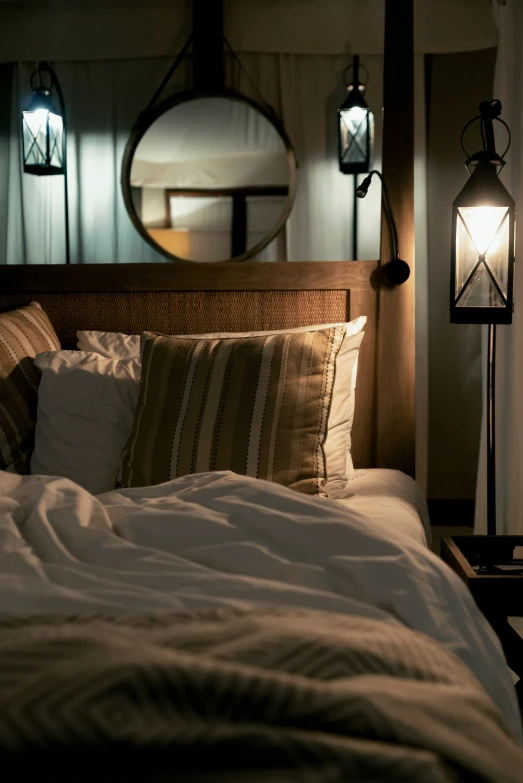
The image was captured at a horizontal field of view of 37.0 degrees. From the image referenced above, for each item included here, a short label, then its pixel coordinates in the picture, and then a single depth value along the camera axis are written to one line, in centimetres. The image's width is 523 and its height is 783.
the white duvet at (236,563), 109
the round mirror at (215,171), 301
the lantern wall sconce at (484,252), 191
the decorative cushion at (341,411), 185
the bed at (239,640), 68
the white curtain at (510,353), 244
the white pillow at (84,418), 191
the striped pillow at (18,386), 195
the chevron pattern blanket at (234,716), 67
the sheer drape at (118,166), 312
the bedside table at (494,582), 157
